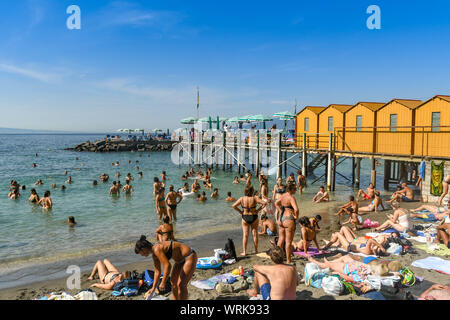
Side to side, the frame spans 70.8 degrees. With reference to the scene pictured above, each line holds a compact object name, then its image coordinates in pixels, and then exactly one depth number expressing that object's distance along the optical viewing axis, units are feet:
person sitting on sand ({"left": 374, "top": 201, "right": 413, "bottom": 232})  29.19
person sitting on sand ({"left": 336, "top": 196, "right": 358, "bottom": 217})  35.29
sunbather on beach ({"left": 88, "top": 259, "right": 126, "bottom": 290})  20.43
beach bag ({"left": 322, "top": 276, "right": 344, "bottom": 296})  17.49
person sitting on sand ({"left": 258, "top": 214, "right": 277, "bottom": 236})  33.09
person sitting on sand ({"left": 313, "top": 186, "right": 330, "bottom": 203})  53.32
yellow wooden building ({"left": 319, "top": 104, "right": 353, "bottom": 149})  63.21
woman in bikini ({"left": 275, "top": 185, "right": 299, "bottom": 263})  22.20
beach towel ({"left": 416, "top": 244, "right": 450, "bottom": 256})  23.65
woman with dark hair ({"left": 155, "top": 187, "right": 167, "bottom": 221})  39.55
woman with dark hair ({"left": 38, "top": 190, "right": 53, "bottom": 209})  51.01
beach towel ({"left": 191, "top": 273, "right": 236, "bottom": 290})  19.79
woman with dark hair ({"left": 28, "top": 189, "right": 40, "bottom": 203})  55.36
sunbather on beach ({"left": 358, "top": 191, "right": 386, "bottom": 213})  41.39
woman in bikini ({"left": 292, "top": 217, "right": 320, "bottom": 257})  24.21
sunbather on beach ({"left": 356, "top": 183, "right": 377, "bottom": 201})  48.73
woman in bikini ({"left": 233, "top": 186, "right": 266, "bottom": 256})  24.50
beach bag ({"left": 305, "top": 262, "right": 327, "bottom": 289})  18.58
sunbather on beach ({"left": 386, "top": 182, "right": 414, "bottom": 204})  45.75
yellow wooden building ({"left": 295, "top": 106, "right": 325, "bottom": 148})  70.13
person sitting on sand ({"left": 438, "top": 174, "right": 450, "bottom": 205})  39.58
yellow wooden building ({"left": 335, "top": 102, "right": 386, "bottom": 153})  56.08
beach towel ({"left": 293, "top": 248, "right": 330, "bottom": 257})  24.90
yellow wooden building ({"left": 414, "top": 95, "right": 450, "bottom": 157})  43.65
